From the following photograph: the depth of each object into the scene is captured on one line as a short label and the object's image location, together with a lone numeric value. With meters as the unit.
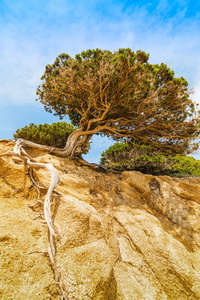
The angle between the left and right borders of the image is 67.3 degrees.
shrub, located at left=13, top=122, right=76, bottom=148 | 10.03
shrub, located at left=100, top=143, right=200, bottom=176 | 9.91
